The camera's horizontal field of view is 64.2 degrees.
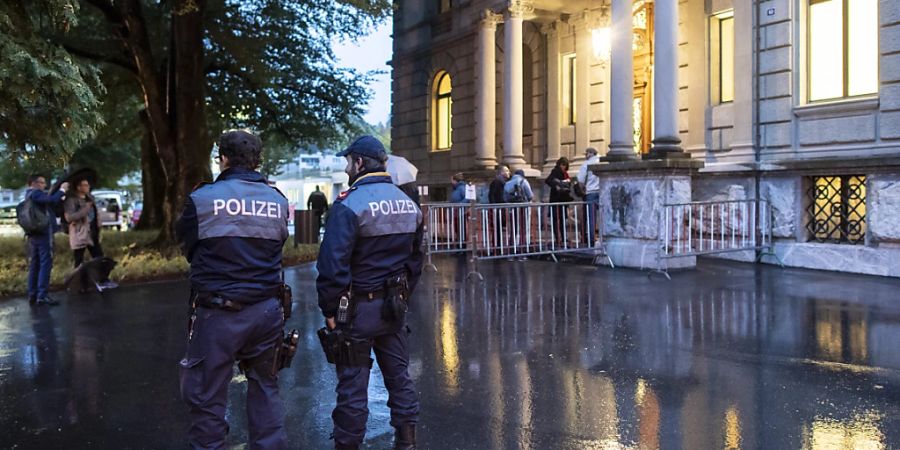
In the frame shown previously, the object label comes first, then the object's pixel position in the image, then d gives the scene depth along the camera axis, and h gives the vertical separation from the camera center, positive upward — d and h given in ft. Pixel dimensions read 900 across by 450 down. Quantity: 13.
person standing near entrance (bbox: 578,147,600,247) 42.88 +1.55
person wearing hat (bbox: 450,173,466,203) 52.89 +1.93
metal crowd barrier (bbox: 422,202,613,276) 40.32 -0.80
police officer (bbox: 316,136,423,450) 13.00 -1.19
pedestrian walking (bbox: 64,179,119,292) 36.86 +0.05
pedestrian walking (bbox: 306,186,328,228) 87.93 +2.02
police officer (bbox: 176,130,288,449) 11.73 -1.26
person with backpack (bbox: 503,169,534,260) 40.83 -0.62
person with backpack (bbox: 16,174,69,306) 31.04 -0.46
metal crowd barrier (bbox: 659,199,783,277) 40.19 -0.75
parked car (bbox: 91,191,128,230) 122.93 +1.71
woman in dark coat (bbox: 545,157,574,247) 45.44 +2.01
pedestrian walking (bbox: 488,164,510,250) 48.00 +2.06
